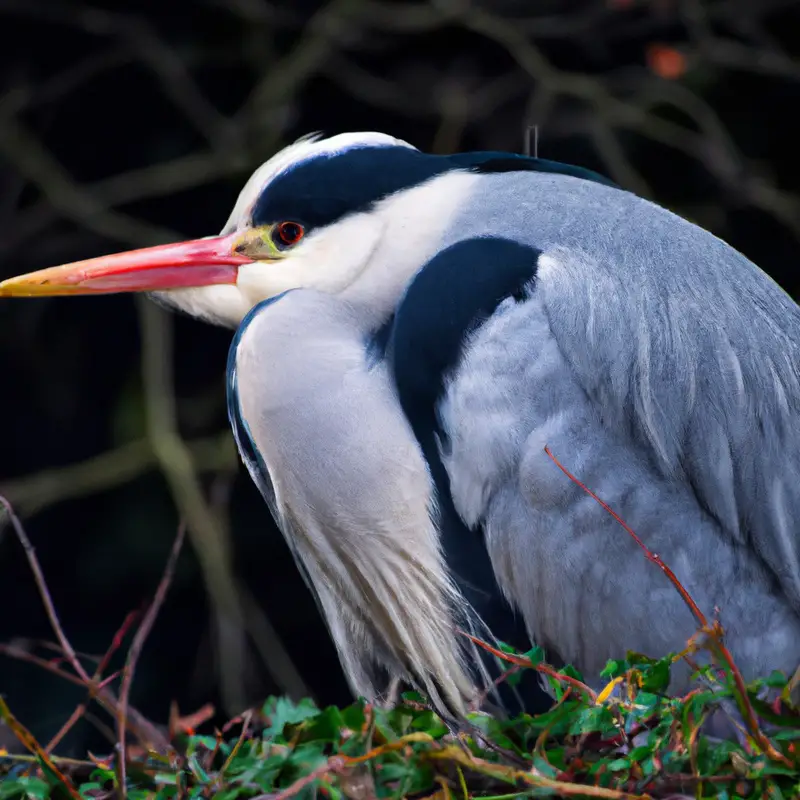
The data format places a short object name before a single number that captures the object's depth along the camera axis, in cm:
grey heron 669
